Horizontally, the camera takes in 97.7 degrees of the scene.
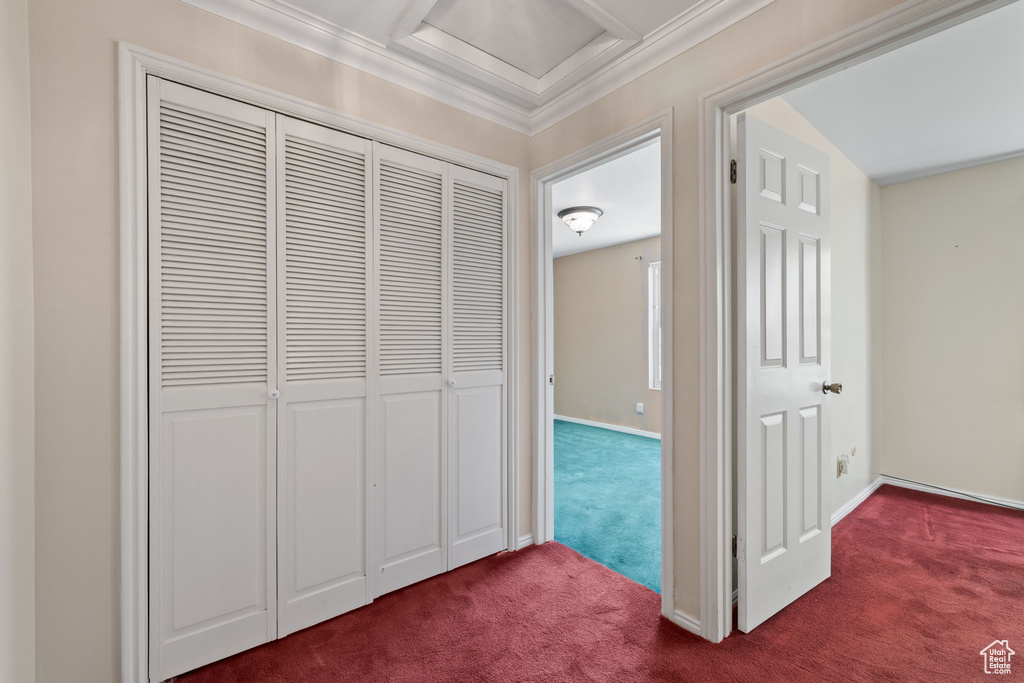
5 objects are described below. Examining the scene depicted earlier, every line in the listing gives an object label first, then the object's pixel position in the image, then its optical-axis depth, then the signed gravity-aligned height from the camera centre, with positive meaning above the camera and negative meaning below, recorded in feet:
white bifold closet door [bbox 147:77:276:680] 5.14 -0.43
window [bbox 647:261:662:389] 18.47 +0.98
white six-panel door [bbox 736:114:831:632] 5.97 -0.40
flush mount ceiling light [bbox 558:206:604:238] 13.96 +4.00
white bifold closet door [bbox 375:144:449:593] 6.86 -0.37
